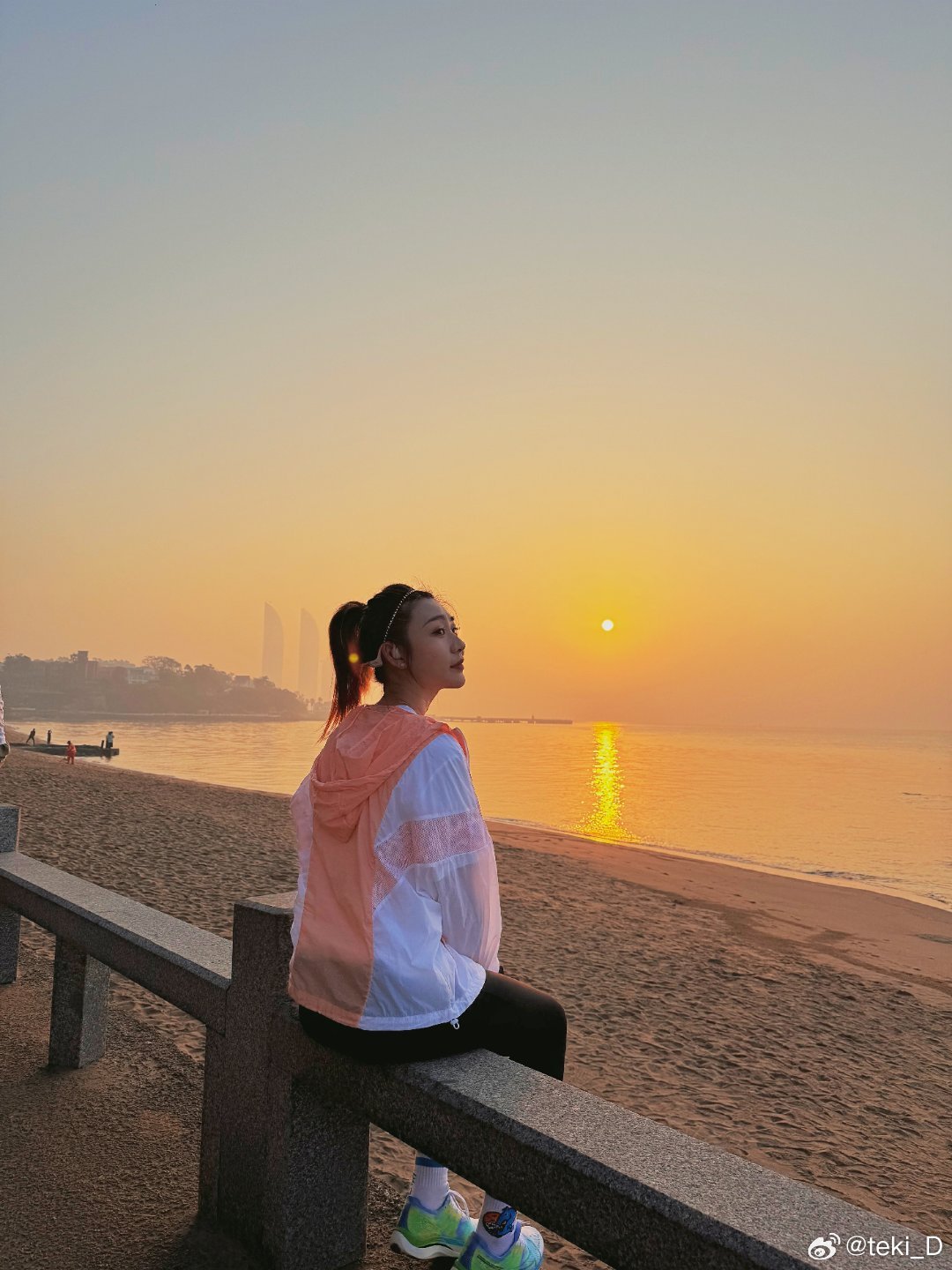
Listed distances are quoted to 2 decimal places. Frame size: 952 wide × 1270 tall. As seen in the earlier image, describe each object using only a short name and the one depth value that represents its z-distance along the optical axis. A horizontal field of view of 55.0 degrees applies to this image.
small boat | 54.41
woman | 2.01
